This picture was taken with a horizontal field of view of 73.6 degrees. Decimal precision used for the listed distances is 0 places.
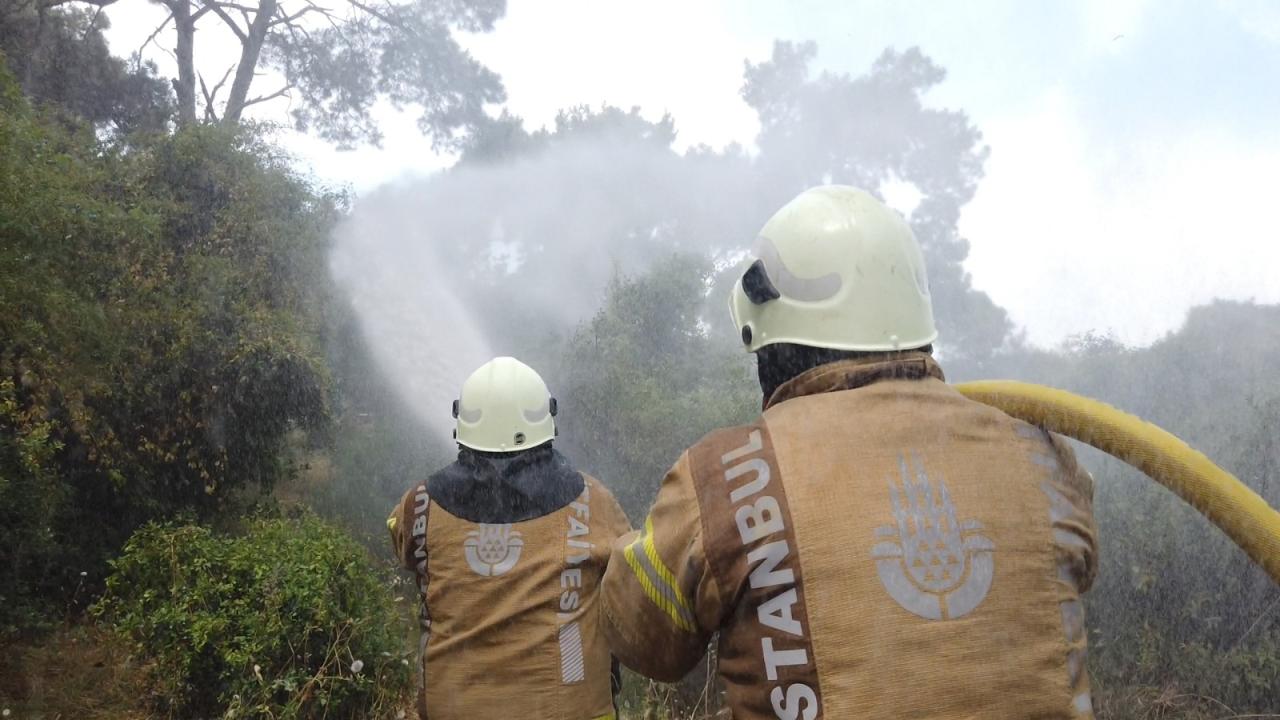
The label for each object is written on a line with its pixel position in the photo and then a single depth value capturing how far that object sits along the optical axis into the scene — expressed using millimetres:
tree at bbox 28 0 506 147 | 13391
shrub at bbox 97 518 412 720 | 5285
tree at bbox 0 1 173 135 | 10680
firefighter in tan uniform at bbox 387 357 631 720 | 3057
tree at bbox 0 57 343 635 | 5859
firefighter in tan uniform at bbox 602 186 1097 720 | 1341
